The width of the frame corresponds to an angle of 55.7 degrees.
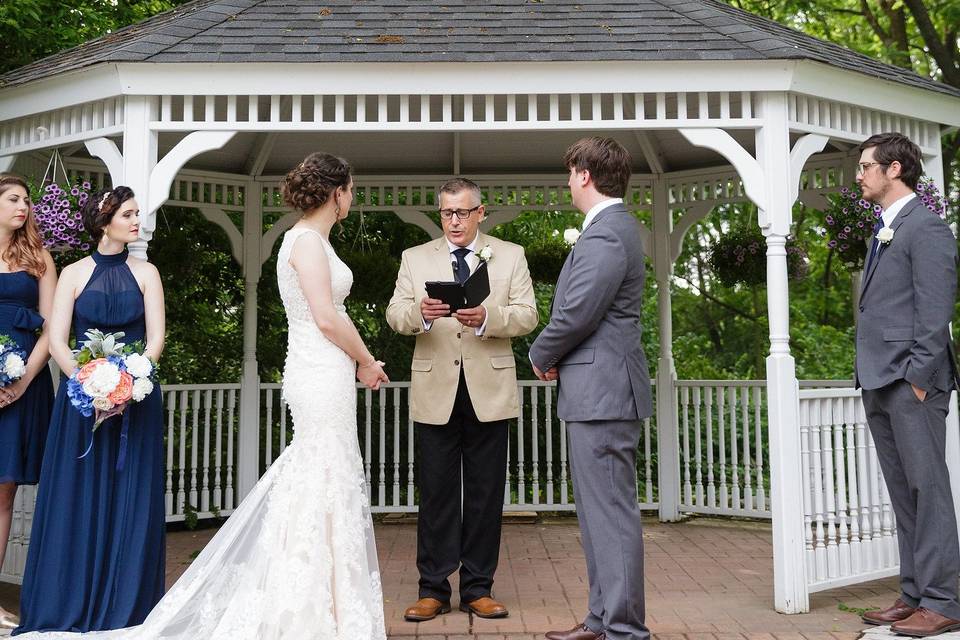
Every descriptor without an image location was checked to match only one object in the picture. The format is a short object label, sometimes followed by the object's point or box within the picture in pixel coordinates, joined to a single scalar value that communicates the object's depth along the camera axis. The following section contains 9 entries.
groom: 3.59
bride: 3.58
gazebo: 4.68
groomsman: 4.04
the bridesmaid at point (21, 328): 4.26
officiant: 4.37
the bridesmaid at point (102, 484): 3.99
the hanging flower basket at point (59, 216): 4.45
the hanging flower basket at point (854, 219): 5.02
